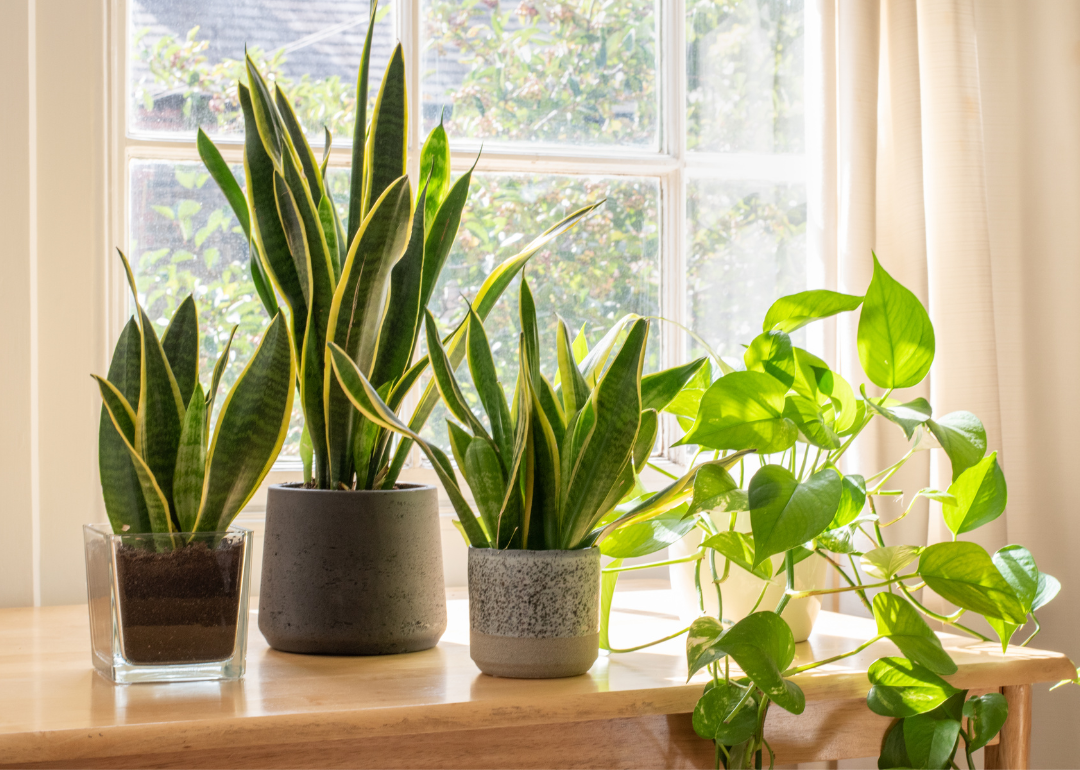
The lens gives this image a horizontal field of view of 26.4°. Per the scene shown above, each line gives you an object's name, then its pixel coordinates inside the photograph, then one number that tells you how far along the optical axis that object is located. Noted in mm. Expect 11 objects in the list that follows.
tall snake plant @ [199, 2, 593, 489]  2097
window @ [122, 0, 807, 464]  2614
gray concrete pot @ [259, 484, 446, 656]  2108
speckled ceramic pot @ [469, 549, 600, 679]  2000
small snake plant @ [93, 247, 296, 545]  2045
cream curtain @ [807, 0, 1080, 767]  2520
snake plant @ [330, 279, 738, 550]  1997
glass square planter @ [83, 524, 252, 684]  2012
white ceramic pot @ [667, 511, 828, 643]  2162
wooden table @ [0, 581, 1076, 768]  1909
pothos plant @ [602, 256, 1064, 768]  1956
